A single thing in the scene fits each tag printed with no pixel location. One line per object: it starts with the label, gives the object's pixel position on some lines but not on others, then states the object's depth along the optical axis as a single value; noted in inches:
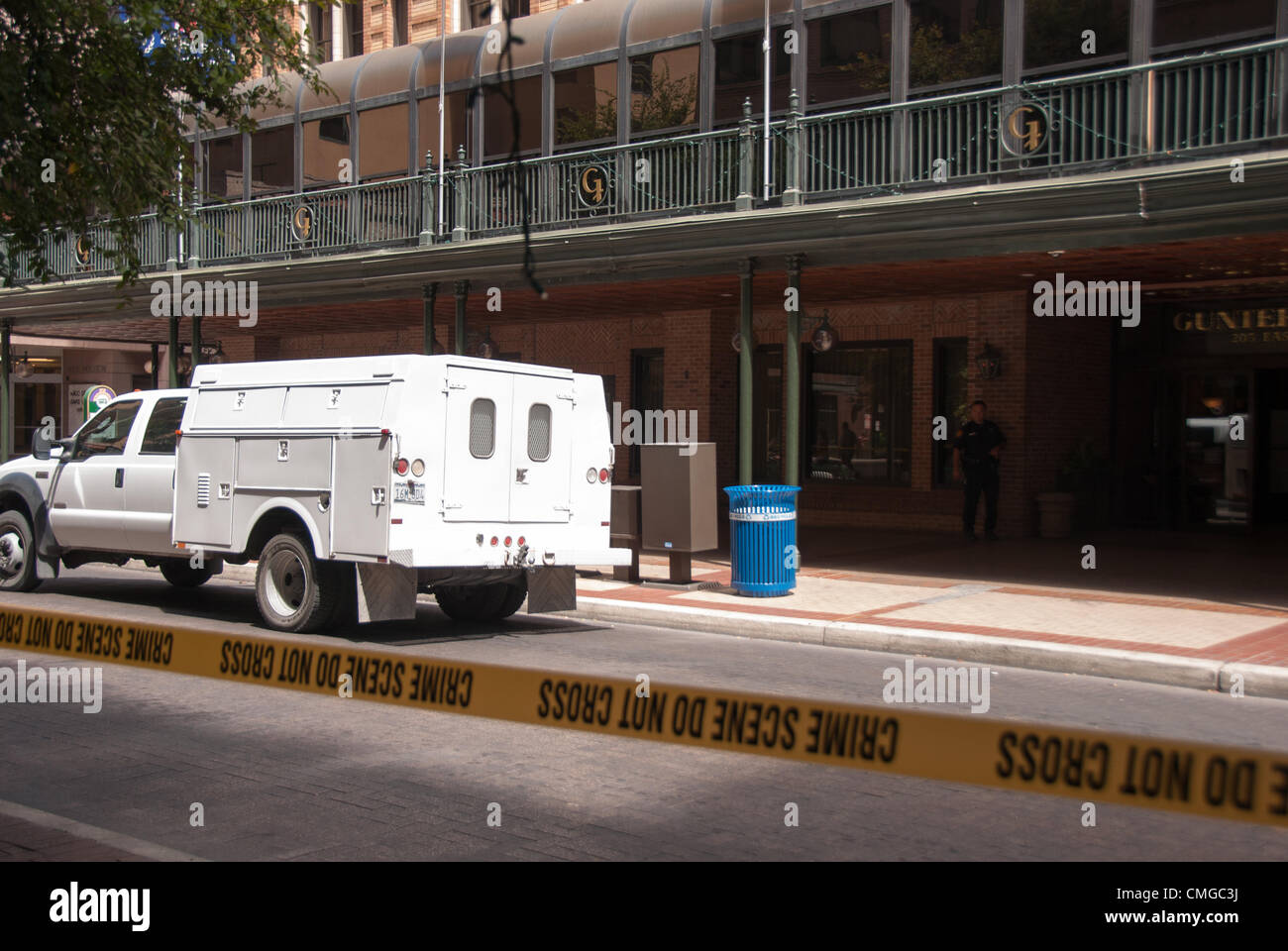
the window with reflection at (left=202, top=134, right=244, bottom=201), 897.5
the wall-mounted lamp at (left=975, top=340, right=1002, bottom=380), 741.3
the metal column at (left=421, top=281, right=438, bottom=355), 717.3
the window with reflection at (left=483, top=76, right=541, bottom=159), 745.6
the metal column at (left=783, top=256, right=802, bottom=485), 572.0
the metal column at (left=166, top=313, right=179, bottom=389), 826.8
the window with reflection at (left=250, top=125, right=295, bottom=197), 863.7
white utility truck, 387.9
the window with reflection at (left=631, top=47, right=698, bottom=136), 677.9
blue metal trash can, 496.7
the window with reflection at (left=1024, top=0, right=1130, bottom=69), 542.6
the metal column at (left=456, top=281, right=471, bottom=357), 707.4
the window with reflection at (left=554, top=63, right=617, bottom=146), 711.1
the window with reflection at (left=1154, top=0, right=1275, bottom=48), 506.0
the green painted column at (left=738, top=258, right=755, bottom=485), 578.9
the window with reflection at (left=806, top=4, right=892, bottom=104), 613.0
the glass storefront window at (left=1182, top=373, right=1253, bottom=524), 731.4
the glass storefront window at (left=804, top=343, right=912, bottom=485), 807.1
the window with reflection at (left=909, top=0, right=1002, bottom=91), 577.9
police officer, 705.0
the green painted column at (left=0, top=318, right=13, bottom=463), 921.5
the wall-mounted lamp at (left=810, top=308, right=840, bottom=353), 650.2
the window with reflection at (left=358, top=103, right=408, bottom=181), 801.6
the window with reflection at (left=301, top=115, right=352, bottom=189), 837.8
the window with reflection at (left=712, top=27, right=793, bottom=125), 652.1
